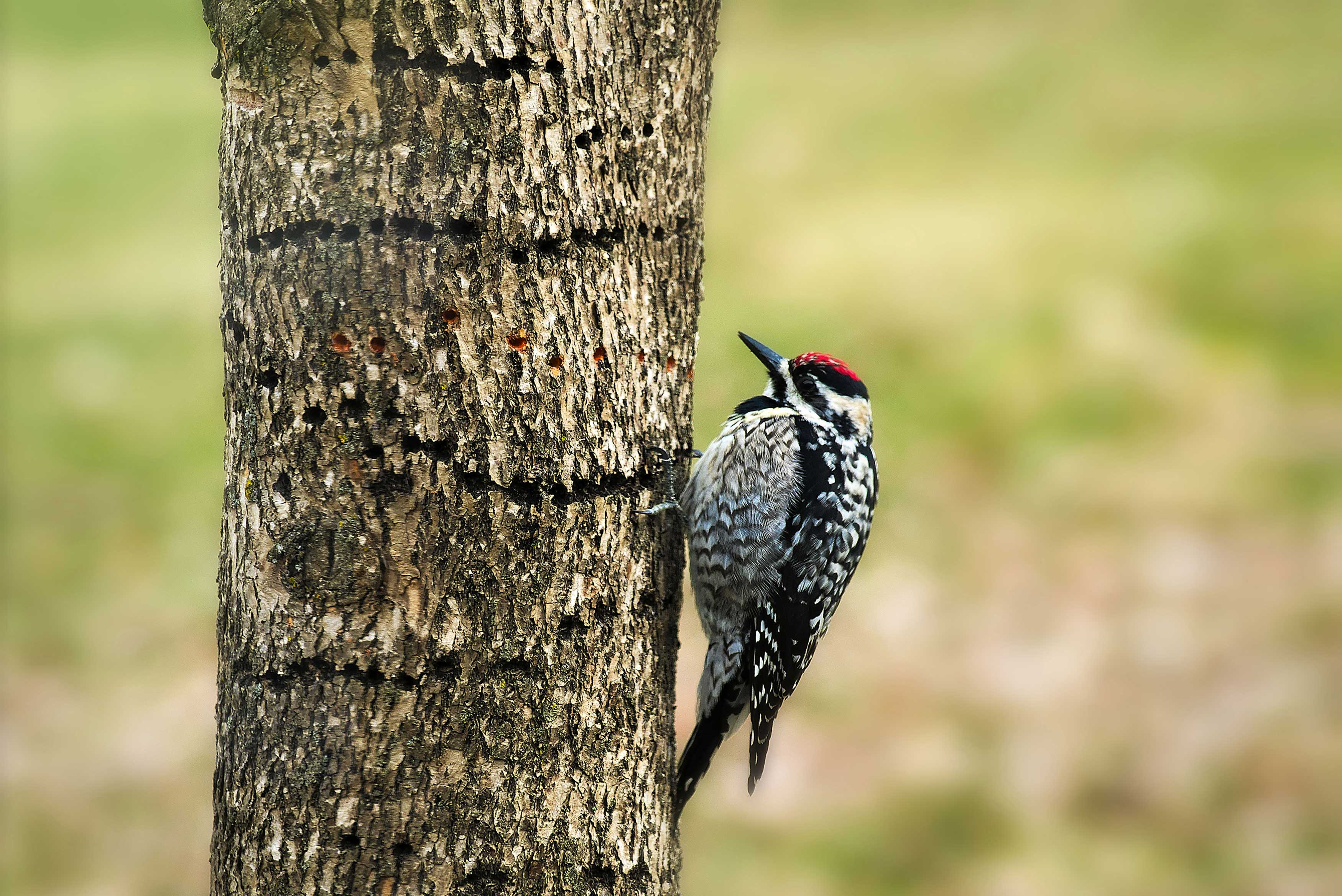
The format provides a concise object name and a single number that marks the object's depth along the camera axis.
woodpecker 6.17
